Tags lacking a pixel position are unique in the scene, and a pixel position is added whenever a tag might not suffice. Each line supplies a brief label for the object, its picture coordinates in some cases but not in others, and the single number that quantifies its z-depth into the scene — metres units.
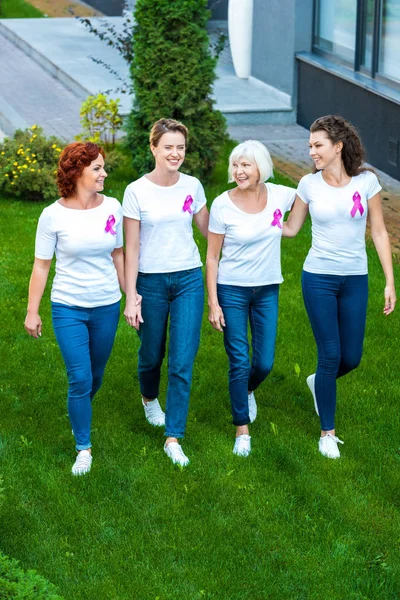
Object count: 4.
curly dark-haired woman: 5.95
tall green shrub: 11.48
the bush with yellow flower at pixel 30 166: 11.61
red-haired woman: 5.74
